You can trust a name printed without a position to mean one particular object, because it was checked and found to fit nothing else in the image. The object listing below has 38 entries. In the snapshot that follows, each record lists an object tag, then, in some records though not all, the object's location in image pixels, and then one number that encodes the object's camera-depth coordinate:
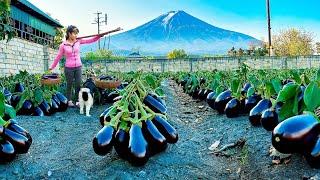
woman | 4.93
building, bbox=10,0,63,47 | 13.84
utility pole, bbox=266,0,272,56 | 25.80
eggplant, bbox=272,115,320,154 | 1.51
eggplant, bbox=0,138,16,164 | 2.03
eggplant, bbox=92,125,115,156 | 1.86
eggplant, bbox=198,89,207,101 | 5.52
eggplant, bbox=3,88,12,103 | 3.61
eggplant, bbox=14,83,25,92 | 4.39
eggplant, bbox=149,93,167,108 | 2.45
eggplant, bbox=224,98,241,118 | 3.38
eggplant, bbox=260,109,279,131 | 2.16
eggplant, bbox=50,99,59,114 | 4.35
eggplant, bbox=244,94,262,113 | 3.19
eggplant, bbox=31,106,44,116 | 4.01
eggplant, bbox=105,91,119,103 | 5.29
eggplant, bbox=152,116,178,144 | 1.99
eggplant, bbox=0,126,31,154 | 2.09
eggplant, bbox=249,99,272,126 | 2.55
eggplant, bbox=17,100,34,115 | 3.94
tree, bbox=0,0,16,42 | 5.82
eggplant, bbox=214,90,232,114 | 3.66
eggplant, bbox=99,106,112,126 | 2.01
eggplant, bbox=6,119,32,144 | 2.13
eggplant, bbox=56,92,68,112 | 4.56
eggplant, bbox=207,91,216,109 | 4.21
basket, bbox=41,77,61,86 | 4.66
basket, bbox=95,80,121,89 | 4.93
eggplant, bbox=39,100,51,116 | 4.15
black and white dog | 4.39
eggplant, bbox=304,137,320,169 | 1.51
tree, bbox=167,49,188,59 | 43.60
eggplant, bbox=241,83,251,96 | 3.45
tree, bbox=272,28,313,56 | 40.73
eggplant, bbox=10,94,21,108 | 4.06
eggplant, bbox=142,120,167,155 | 1.88
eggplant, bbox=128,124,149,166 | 1.80
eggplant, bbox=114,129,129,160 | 1.83
